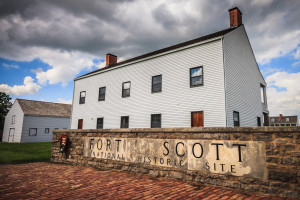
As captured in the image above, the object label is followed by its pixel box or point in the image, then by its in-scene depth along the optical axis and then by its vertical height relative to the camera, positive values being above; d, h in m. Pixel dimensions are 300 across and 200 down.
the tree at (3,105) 39.09 +4.36
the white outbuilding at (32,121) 29.31 +0.78
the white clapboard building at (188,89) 11.33 +2.88
